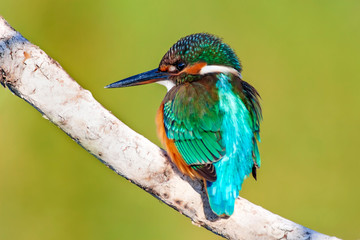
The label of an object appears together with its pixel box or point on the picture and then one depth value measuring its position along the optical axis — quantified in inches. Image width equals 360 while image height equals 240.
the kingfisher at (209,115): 114.4
